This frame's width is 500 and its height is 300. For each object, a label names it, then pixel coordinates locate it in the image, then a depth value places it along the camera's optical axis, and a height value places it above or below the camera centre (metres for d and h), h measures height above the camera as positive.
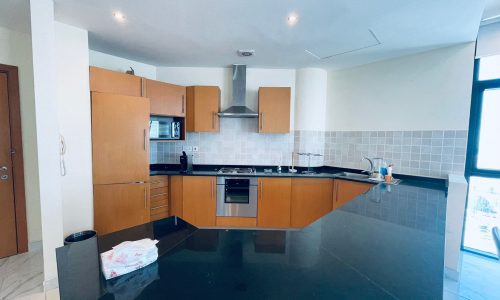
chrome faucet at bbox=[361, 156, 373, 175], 2.99 -0.38
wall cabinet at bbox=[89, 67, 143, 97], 2.36 +0.61
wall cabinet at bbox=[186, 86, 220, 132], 3.27 +0.43
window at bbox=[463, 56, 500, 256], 2.40 -0.16
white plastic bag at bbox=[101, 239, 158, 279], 0.71 -0.41
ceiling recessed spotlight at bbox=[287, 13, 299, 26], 1.92 +1.08
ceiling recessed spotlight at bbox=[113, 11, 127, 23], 1.93 +1.07
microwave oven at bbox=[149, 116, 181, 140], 3.17 +0.12
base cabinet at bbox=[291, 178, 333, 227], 3.07 -0.84
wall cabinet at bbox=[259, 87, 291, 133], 3.30 +0.45
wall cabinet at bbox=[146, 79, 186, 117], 2.96 +0.54
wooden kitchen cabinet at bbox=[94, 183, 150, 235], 2.40 -0.80
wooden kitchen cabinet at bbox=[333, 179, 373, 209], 2.73 -0.64
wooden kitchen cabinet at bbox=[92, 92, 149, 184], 2.35 -0.03
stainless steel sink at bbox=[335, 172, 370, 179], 2.91 -0.49
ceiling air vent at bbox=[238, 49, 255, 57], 2.77 +1.09
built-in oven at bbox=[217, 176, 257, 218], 3.13 -0.86
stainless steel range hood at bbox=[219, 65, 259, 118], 3.23 +0.60
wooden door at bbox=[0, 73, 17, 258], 2.31 -0.54
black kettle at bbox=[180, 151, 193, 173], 3.30 -0.39
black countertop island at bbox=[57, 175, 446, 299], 0.63 -0.44
